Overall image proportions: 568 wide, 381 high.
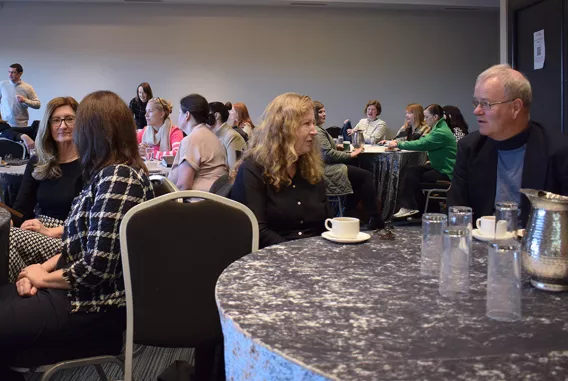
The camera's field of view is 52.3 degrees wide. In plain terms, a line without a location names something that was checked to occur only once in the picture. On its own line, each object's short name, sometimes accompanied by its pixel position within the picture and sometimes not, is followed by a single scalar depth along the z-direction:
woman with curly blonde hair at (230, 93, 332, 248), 2.20
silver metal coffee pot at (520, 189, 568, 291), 1.05
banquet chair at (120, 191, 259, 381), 1.56
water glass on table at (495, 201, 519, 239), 1.42
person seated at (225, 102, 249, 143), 6.13
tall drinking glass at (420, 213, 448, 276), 1.21
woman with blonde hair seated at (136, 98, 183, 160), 4.94
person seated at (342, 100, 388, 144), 8.93
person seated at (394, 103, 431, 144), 6.90
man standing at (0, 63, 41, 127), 8.23
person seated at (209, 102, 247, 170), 4.96
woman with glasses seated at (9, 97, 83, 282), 2.45
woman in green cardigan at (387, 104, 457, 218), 5.35
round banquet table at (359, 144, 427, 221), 5.13
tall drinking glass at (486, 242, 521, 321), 0.94
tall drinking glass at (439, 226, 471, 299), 1.07
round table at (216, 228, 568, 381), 0.76
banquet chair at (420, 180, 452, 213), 5.37
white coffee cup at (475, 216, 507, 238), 1.45
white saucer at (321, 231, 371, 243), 1.49
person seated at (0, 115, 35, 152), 7.68
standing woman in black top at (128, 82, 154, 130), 7.67
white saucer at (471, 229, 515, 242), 1.45
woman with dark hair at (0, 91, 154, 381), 1.57
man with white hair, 2.02
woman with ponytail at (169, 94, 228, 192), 3.61
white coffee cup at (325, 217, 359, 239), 1.51
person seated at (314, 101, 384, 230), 4.94
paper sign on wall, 4.94
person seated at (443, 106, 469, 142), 5.98
